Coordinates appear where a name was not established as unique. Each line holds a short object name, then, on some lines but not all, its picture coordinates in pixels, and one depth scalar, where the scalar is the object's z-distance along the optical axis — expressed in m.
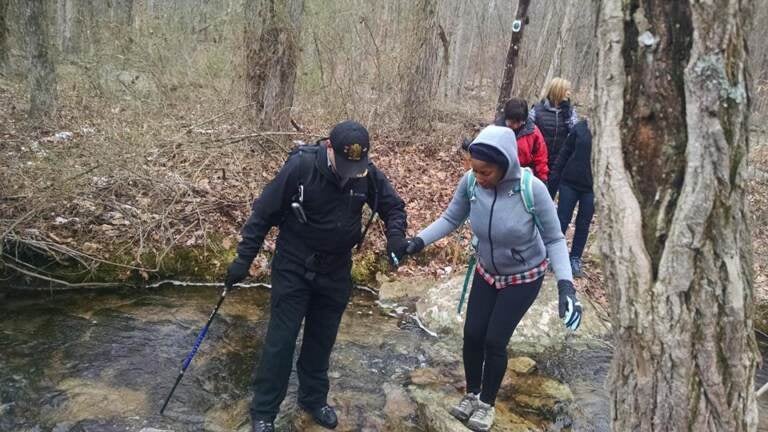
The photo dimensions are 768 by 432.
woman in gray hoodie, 3.38
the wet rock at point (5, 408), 4.02
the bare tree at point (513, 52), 9.83
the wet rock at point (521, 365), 5.21
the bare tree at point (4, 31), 10.86
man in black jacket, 3.39
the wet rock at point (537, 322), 6.01
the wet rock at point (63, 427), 3.86
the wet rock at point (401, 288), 6.81
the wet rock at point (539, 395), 4.62
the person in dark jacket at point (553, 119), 6.62
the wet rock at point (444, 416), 4.09
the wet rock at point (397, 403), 4.40
